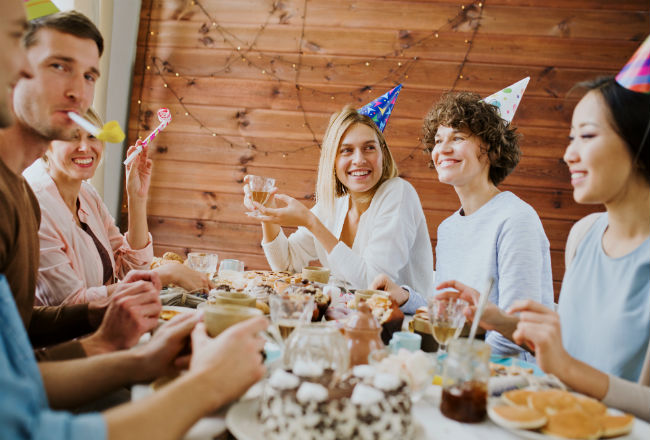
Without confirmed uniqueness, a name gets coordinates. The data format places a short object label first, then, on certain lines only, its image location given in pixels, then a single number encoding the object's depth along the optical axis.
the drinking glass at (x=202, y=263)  1.88
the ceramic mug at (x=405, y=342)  1.08
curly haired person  1.70
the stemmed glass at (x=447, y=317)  1.08
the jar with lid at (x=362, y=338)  0.94
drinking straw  0.96
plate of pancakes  0.74
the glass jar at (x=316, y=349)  0.83
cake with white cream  0.65
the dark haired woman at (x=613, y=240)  1.11
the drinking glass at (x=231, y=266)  2.08
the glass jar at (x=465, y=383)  0.78
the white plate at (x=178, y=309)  1.30
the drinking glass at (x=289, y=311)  1.00
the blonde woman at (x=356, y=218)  2.05
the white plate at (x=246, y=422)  0.69
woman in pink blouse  1.46
